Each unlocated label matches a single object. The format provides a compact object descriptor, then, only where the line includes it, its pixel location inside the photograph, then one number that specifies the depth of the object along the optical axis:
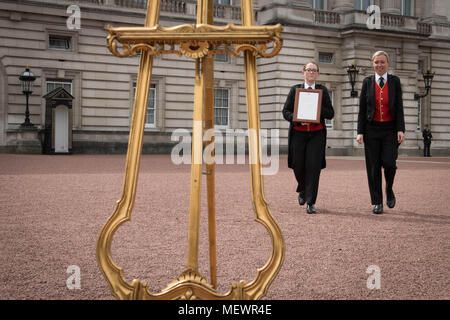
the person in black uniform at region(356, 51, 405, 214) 7.06
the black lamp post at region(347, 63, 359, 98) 26.57
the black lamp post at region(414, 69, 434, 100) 28.20
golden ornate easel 2.28
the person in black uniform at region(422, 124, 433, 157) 30.64
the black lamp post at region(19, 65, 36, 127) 22.31
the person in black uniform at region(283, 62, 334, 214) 7.12
